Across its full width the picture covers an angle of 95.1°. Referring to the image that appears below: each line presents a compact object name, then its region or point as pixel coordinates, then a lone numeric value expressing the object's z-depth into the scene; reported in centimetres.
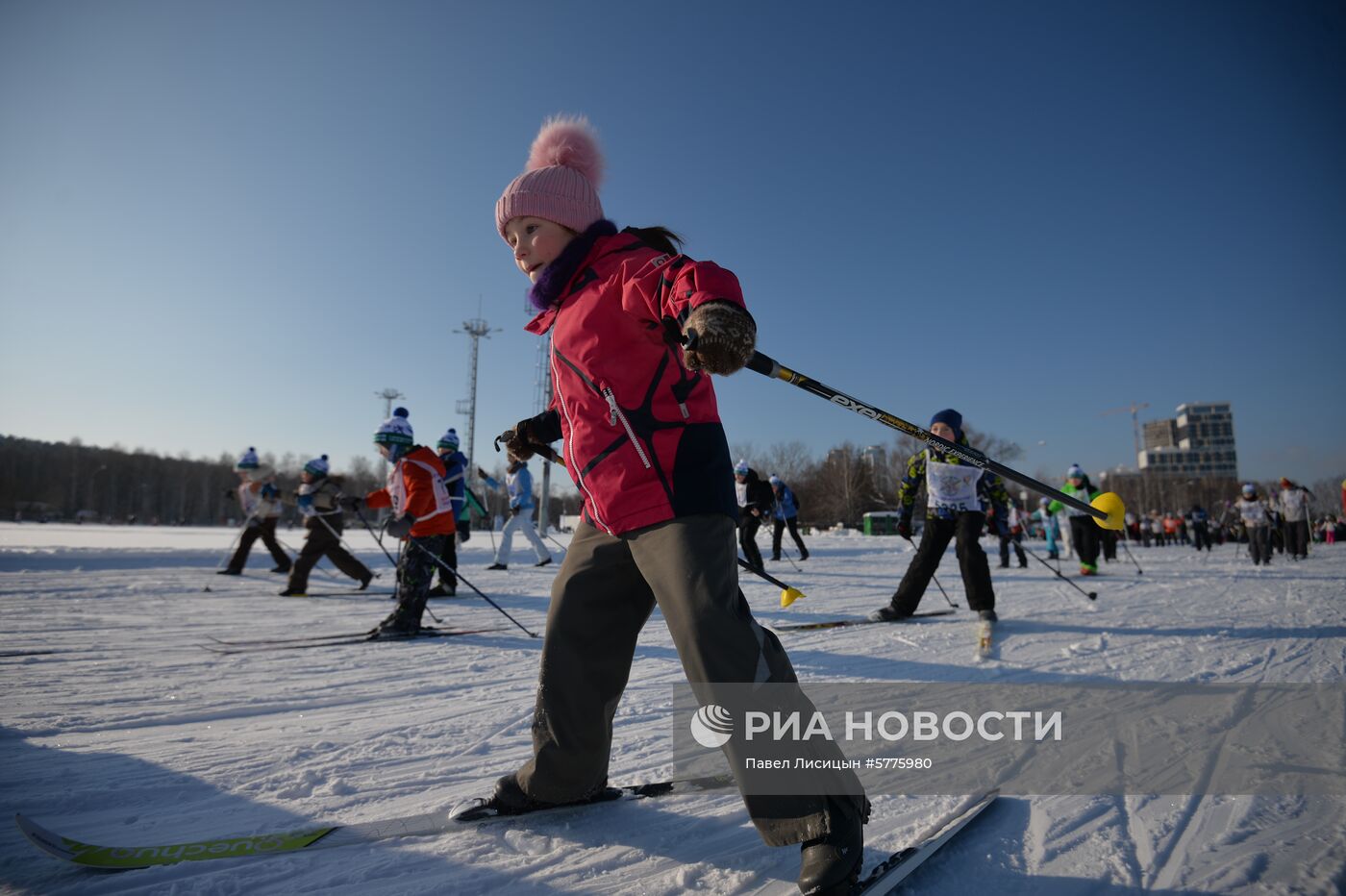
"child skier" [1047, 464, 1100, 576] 1004
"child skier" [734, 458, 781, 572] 1060
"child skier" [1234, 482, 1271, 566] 1293
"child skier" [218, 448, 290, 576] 971
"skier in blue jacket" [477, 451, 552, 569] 1094
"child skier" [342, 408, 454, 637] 518
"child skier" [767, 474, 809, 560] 1279
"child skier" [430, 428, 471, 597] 791
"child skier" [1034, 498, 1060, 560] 1376
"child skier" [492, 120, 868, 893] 144
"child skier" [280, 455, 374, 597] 761
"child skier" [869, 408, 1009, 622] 540
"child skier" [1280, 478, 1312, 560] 1375
